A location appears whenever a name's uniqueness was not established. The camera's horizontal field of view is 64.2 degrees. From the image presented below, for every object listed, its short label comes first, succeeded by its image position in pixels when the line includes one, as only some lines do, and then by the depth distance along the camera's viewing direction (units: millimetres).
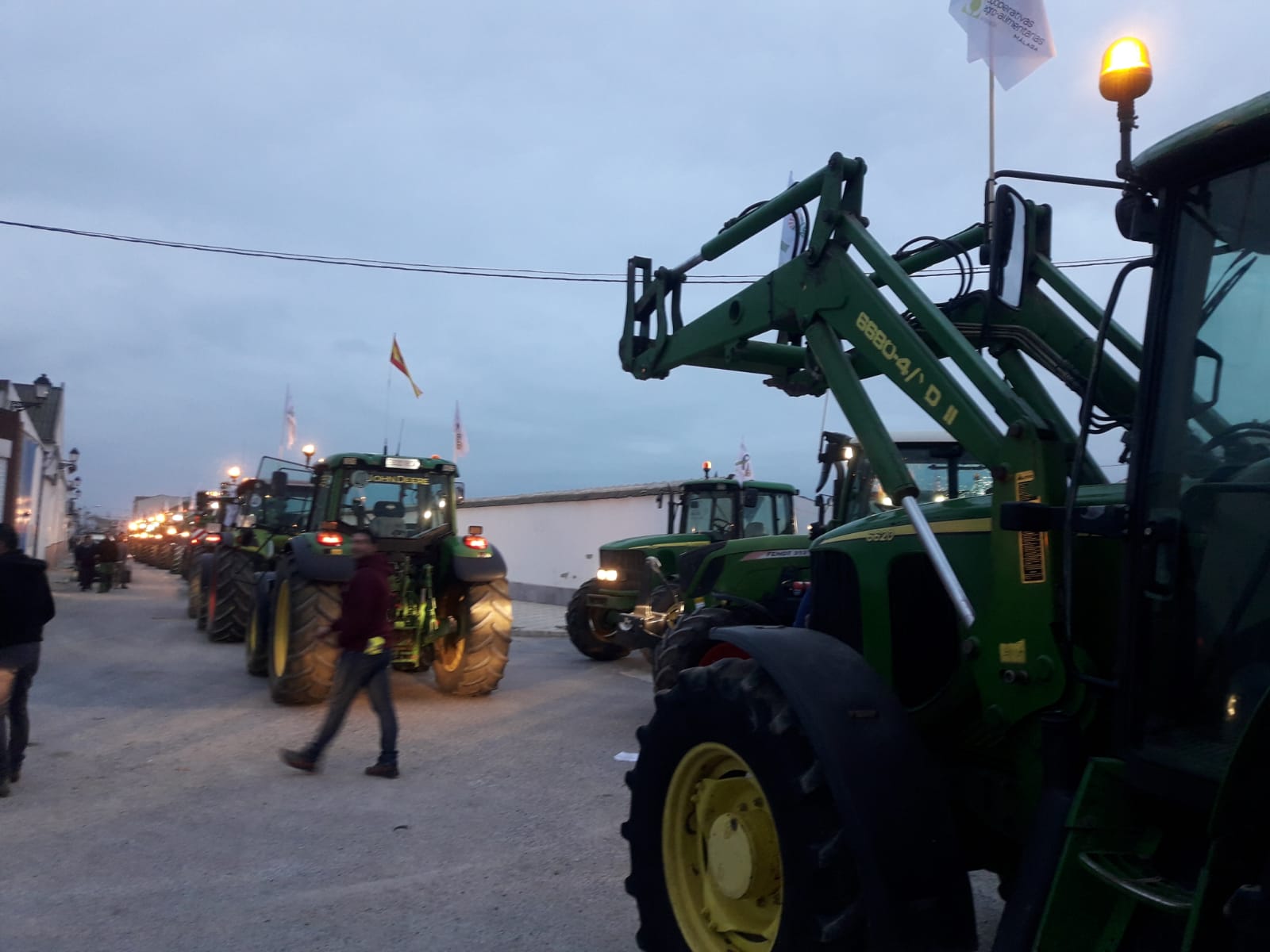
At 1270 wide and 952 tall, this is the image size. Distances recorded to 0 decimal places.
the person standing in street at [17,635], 6070
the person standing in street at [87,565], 24719
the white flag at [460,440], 24812
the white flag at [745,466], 19809
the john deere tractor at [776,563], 6652
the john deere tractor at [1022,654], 2260
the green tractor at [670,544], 12023
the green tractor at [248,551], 13359
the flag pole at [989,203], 3333
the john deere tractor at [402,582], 8742
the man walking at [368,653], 6660
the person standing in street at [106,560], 24281
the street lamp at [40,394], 26547
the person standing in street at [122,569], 26516
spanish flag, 15680
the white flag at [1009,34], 5508
